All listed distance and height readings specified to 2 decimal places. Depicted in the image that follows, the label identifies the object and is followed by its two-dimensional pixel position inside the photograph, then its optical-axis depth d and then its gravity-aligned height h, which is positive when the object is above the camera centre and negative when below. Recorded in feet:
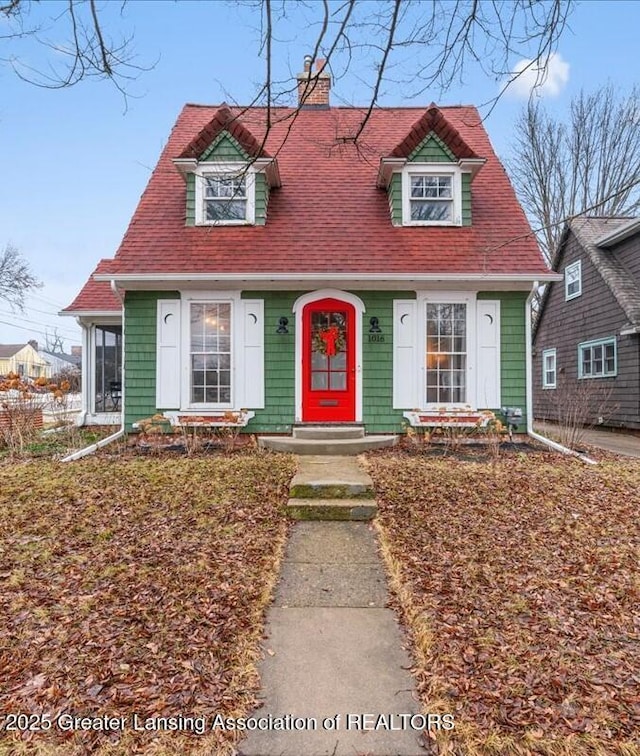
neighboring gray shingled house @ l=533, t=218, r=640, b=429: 38.32 +5.64
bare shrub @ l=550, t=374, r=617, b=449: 27.71 -1.89
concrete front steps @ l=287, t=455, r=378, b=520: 14.32 -3.84
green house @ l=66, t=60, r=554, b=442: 25.45 +4.09
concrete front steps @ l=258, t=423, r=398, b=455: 23.47 -3.20
